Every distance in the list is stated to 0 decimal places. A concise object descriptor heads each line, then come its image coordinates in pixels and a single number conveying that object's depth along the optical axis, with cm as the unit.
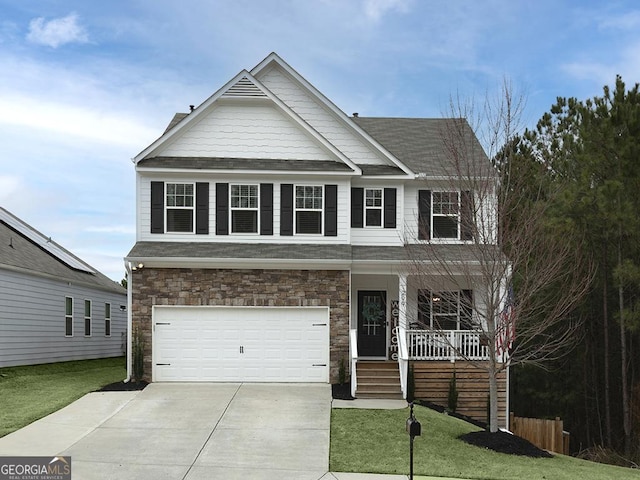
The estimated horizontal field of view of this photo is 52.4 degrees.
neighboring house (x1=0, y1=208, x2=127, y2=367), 1961
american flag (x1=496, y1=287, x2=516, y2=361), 1288
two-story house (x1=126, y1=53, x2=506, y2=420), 1702
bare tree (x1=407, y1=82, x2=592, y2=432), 1266
